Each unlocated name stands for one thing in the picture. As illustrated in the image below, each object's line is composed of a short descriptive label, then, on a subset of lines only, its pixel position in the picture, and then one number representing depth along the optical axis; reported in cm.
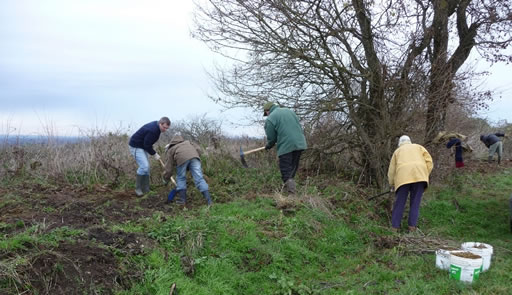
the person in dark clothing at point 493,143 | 1321
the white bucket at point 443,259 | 422
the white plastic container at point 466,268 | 381
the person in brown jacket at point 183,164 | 637
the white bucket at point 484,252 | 415
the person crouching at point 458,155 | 833
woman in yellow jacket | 546
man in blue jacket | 694
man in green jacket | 677
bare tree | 716
